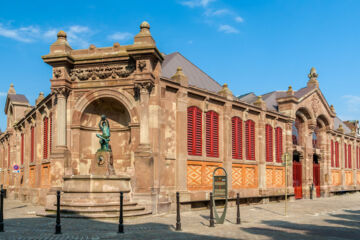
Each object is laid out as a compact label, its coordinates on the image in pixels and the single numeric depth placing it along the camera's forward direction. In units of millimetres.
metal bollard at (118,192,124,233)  11138
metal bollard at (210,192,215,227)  12680
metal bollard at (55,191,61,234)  10769
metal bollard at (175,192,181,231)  11867
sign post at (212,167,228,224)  13391
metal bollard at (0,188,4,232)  11023
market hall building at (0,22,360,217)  16938
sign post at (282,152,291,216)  17039
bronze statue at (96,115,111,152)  17109
